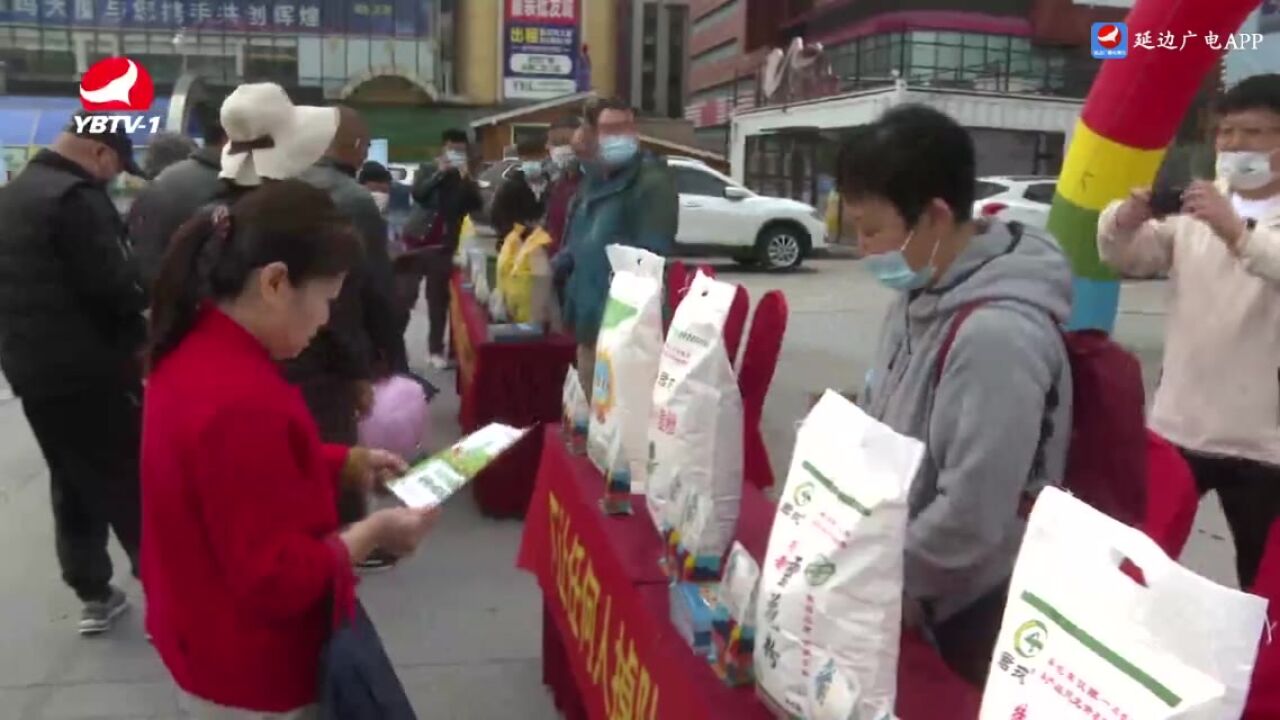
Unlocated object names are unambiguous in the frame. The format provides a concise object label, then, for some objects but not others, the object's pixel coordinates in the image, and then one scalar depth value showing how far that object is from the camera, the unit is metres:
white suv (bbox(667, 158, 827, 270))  13.62
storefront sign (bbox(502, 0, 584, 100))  27.73
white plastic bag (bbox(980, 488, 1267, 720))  0.83
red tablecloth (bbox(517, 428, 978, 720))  1.49
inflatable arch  4.69
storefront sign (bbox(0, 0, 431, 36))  28.22
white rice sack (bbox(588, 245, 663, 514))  2.19
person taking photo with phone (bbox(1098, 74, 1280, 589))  2.29
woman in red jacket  1.45
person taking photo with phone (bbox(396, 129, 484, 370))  6.66
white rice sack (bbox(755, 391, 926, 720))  1.20
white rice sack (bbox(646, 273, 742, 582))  1.77
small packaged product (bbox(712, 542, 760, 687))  1.48
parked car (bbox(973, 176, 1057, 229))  12.94
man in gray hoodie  1.50
